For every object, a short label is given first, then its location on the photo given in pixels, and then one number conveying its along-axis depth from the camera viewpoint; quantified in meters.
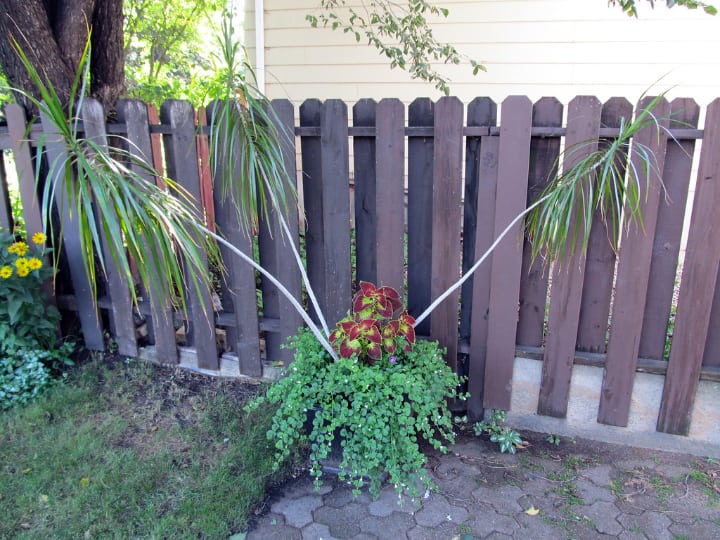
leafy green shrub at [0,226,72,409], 2.87
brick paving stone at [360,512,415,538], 2.08
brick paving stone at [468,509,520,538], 2.07
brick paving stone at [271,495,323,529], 2.14
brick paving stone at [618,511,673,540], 2.04
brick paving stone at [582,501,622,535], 2.06
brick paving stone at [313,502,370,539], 2.09
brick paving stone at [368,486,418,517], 2.18
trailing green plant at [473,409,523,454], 2.56
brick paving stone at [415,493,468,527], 2.13
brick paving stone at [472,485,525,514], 2.19
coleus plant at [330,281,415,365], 2.21
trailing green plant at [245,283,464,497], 2.12
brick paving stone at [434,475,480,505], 2.26
